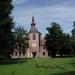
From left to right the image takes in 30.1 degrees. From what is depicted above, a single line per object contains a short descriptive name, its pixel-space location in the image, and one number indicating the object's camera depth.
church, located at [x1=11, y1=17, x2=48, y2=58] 65.71
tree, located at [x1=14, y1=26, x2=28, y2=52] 45.46
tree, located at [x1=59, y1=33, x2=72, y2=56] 57.52
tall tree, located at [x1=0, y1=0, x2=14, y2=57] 23.26
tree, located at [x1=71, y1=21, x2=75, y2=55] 59.75
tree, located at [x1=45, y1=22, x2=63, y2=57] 58.18
